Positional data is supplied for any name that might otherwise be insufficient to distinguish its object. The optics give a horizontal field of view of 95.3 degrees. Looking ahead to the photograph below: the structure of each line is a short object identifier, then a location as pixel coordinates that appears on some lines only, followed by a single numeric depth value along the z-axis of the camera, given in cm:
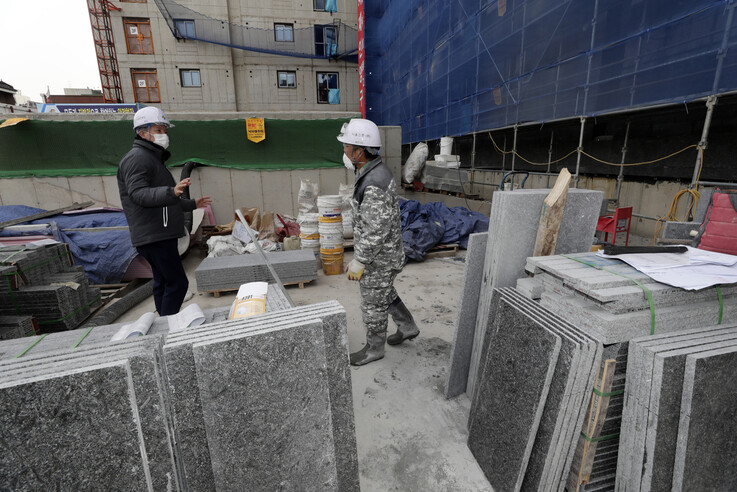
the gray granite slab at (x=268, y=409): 117
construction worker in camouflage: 279
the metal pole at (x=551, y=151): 867
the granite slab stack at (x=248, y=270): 463
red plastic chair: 452
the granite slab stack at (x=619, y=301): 158
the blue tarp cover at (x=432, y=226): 598
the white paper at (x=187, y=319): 164
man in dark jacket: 305
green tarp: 649
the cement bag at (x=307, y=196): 661
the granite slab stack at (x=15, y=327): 319
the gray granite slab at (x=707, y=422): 147
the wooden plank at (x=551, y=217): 207
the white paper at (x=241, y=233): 581
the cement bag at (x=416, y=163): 1021
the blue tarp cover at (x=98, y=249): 490
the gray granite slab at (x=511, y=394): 164
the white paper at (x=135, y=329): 154
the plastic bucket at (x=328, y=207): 528
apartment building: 1669
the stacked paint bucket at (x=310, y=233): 570
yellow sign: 711
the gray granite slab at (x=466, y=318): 244
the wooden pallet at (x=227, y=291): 473
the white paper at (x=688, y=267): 161
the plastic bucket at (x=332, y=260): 538
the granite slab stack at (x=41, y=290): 360
